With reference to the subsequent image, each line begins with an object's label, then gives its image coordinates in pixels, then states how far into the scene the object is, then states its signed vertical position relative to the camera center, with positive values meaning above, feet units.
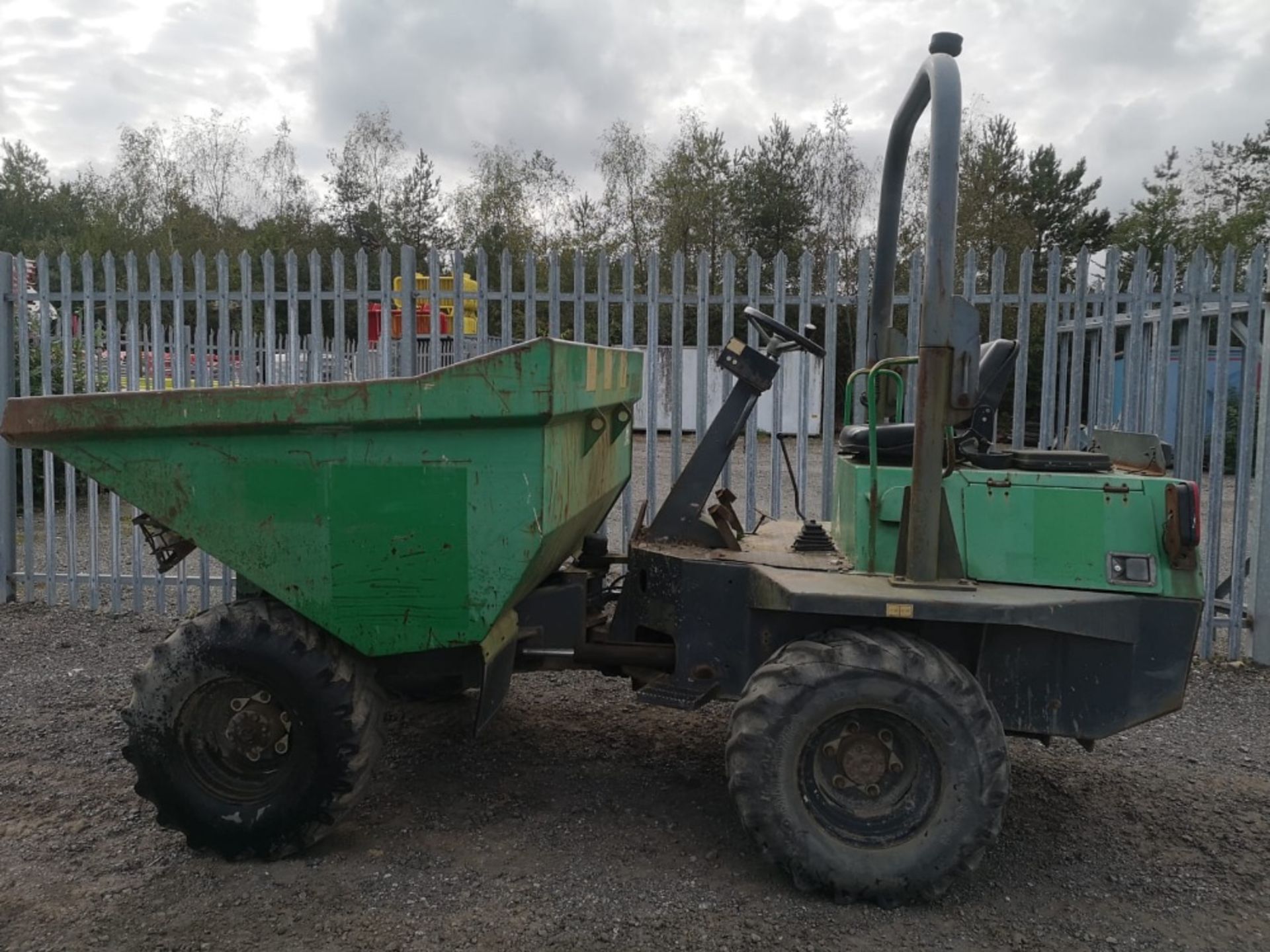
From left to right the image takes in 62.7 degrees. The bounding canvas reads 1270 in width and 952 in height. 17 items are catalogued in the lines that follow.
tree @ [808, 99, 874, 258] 94.22 +21.74
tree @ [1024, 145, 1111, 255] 108.17 +23.75
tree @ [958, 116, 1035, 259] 86.28 +21.24
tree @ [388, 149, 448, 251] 108.37 +22.50
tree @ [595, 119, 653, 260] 90.22 +20.52
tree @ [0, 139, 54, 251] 140.79 +31.03
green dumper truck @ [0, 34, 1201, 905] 10.93 -1.82
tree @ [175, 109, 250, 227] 111.55 +25.86
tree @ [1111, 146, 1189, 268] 105.09 +22.71
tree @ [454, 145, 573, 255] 93.66 +20.72
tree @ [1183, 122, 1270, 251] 100.63 +25.03
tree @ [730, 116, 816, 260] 91.35 +20.69
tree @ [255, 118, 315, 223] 111.24 +23.68
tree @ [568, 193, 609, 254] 89.20 +17.50
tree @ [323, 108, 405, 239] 109.70 +24.95
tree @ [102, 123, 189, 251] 109.60 +24.90
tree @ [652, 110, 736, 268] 88.99 +19.84
